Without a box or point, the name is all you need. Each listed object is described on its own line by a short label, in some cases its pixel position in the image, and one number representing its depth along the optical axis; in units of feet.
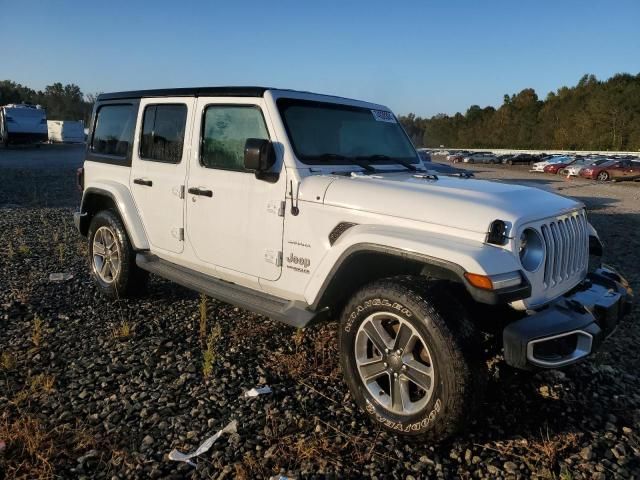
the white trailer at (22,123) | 110.22
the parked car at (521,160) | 167.73
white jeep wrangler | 8.66
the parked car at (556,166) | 120.28
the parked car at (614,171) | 93.37
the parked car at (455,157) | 175.85
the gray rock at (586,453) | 9.07
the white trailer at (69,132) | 145.07
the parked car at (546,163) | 127.56
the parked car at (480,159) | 170.58
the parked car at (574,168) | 103.76
